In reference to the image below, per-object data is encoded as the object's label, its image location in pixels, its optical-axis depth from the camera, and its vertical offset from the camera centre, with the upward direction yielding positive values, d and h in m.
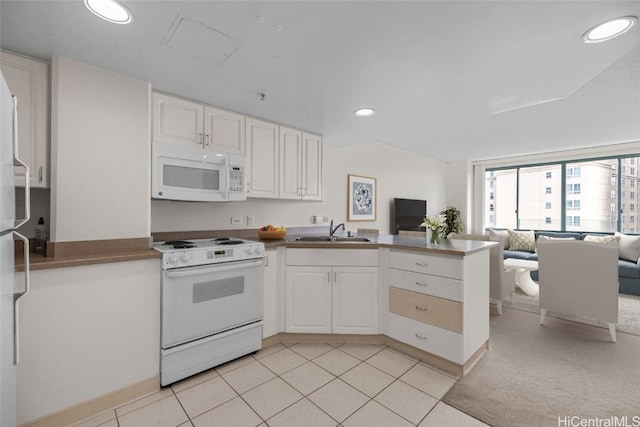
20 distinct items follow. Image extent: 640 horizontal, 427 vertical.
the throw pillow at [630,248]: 4.32 -0.51
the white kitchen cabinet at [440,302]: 2.11 -0.71
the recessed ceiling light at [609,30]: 1.49 +1.03
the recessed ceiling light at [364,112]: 2.73 +0.99
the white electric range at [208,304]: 1.95 -0.70
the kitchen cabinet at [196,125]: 2.28 +0.76
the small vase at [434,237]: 2.51 -0.21
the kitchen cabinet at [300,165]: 3.12 +0.55
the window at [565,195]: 5.09 +0.39
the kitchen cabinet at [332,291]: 2.58 -0.72
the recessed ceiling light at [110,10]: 1.35 +0.99
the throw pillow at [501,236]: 5.78 -0.45
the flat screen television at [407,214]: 5.05 -0.01
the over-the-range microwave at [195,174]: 2.23 +0.32
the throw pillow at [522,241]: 5.50 -0.52
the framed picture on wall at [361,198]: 4.30 +0.23
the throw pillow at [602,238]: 4.51 -0.38
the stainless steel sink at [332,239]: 2.95 -0.28
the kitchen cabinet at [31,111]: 1.74 +0.63
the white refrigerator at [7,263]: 0.96 -0.20
